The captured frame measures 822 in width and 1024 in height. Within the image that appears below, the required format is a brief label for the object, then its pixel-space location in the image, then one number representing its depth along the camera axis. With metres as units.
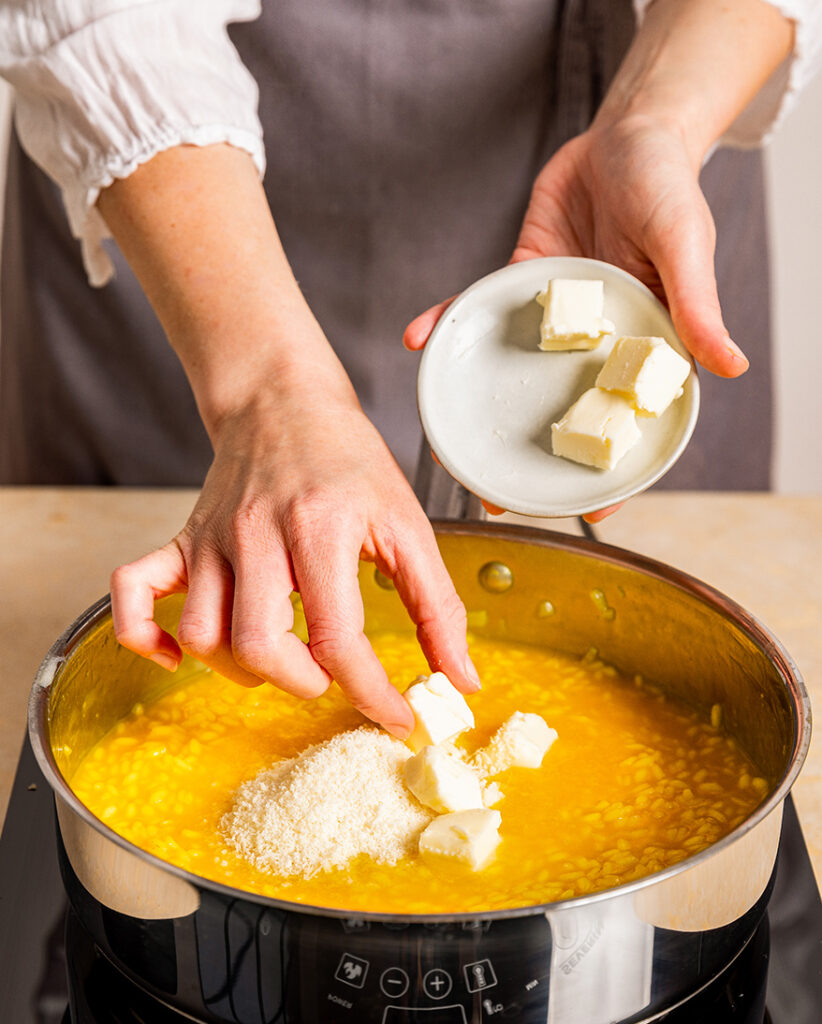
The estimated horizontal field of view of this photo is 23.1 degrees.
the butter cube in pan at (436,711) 0.65
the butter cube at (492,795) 0.65
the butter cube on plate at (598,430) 0.66
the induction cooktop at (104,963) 0.60
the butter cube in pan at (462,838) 0.61
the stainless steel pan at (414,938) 0.53
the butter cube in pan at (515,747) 0.67
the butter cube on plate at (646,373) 0.66
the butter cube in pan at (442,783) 0.62
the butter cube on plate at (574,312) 0.68
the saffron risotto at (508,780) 0.62
